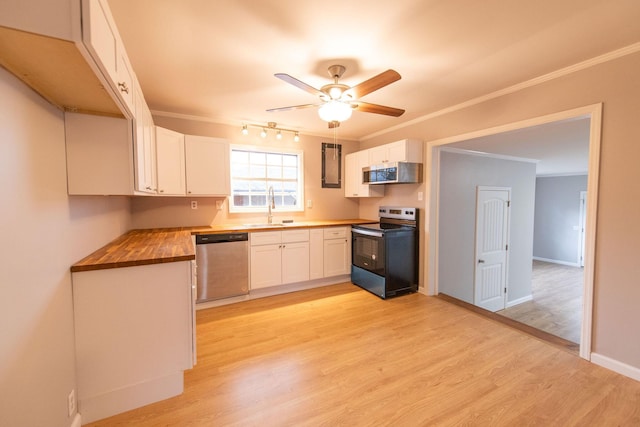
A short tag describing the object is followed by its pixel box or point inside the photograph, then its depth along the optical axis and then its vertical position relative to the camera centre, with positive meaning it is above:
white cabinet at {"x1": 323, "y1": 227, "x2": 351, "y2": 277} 3.87 -0.77
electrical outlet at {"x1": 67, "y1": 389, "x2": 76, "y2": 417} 1.41 -1.15
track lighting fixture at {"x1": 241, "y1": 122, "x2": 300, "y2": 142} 3.72 +1.11
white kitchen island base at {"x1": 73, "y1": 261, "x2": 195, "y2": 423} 1.54 -0.87
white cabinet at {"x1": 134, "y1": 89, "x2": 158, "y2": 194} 1.84 +0.42
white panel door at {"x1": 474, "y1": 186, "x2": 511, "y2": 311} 4.29 -0.78
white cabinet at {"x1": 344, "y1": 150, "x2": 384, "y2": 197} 4.16 +0.40
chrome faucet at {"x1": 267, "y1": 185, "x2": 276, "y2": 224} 3.99 +0.03
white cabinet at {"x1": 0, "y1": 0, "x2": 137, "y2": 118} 0.81 +0.56
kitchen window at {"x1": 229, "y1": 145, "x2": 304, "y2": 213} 3.88 +0.36
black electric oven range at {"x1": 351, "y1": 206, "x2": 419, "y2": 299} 3.40 -0.77
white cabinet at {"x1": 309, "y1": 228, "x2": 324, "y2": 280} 3.74 -0.78
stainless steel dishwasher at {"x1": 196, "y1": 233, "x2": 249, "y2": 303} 3.07 -0.80
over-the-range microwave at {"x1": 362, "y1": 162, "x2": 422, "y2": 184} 3.40 +0.40
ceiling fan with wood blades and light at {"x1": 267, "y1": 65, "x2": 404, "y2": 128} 1.93 +0.88
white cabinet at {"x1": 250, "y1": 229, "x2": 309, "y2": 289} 3.38 -0.78
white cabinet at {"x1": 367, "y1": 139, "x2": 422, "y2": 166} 3.41 +0.70
